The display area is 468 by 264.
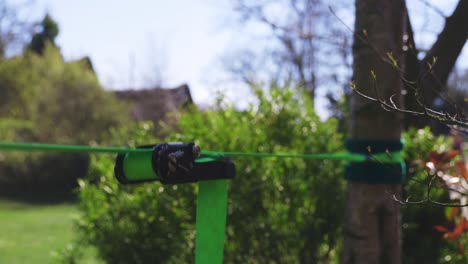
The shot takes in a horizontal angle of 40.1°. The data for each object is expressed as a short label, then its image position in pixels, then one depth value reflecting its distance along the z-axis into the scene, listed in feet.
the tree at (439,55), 10.16
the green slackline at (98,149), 5.41
